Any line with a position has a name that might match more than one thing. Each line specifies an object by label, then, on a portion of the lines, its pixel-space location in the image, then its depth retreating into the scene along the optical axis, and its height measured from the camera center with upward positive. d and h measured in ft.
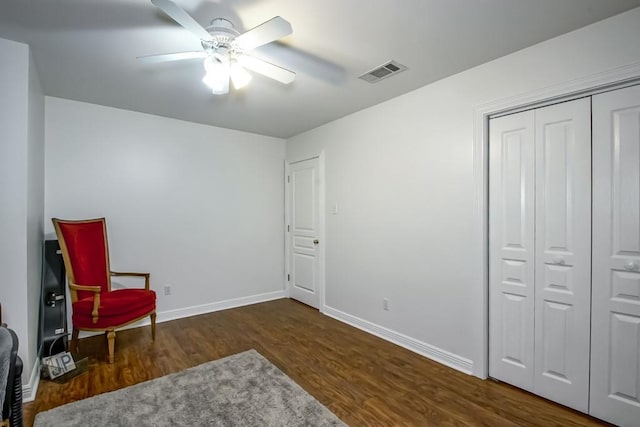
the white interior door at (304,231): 13.94 -0.93
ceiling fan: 5.15 +3.22
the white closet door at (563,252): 6.59 -0.90
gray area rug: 6.27 -4.30
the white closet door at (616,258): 5.99 -0.93
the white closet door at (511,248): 7.40 -0.89
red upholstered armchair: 8.77 -2.37
